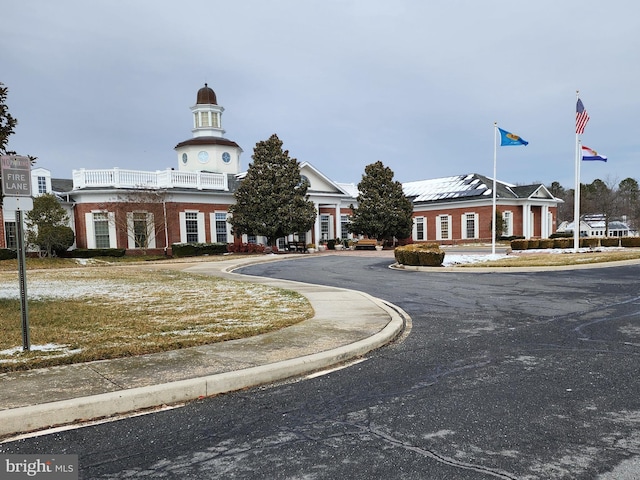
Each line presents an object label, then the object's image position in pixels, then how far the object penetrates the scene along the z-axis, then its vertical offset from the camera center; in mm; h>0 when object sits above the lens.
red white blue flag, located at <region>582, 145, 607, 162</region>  25031 +3391
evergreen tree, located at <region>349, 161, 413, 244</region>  42000 +1502
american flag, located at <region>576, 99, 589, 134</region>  24500 +5358
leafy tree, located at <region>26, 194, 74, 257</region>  31094 +614
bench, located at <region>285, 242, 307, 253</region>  37741 -1730
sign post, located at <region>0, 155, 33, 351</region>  5801 +540
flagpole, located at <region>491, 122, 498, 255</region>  24938 +3821
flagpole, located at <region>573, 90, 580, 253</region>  25027 +1592
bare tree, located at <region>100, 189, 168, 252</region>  34188 +1193
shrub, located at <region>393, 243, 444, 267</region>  19906 -1465
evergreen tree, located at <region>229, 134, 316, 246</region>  35188 +2214
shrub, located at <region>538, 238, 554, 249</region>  30125 -1581
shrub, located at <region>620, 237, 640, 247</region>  29922 -1594
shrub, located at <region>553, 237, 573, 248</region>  29438 -1548
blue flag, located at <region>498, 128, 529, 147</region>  24438 +4326
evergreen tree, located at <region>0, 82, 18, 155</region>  9125 +2226
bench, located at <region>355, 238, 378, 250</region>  40656 -1707
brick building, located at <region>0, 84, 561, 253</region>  34906 +2129
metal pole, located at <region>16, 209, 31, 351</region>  5885 -706
